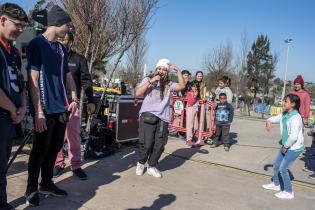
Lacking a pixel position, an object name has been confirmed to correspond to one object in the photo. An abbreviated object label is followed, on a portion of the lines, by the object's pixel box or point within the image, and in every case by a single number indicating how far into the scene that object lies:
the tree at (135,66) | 23.00
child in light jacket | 4.76
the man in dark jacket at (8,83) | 3.01
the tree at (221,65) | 33.44
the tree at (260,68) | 43.75
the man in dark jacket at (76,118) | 4.74
